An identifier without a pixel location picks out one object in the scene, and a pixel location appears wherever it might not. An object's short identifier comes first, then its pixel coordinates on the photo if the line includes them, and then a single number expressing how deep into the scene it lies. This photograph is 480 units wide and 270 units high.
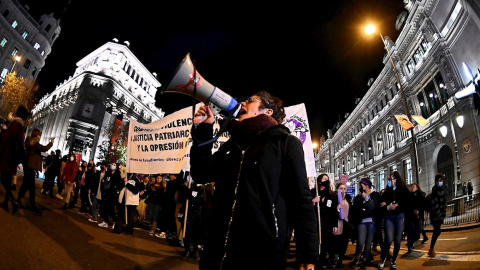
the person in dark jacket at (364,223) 6.72
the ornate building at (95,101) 57.28
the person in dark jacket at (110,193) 8.53
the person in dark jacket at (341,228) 6.80
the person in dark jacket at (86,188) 10.19
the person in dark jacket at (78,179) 11.66
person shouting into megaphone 1.69
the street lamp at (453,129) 20.25
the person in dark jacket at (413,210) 7.24
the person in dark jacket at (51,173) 11.48
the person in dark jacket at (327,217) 6.70
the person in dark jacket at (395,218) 6.37
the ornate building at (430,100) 19.58
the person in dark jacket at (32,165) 6.34
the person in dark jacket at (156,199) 9.63
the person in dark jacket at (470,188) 17.58
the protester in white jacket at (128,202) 8.02
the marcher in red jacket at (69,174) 10.64
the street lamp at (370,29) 14.88
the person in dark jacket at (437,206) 7.35
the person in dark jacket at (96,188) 8.87
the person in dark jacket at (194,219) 6.64
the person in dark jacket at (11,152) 5.79
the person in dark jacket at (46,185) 11.63
